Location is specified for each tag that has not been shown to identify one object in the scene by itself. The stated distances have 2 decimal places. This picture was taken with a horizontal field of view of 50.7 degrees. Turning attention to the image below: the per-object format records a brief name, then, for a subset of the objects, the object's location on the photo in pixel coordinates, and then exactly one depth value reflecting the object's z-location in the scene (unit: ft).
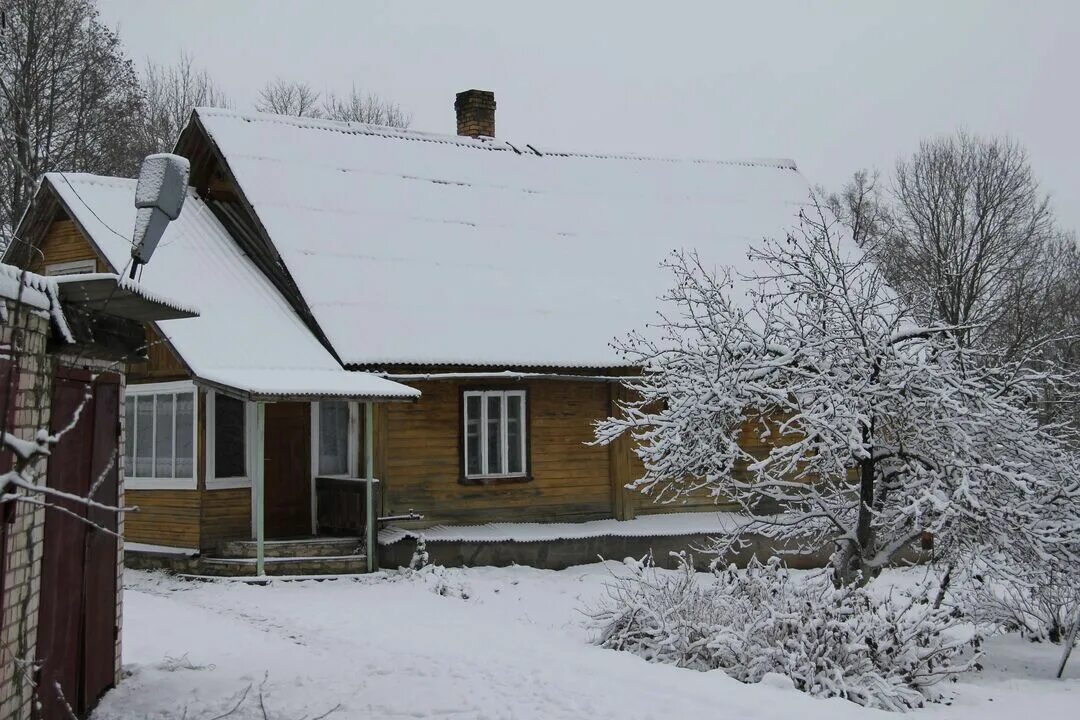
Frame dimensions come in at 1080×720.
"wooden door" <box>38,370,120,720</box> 22.35
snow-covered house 51.19
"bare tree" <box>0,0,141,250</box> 80.07
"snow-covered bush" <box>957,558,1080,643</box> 36.88
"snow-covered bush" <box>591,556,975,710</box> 30.04
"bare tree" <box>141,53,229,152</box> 113.78
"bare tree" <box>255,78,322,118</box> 140.87
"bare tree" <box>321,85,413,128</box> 145.18
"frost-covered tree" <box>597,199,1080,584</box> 35.12
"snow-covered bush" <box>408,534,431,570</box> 50.14
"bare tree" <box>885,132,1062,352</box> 109.50
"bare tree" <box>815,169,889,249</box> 136.98
